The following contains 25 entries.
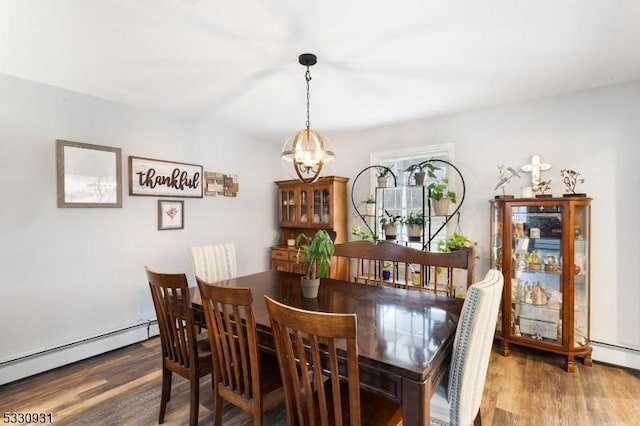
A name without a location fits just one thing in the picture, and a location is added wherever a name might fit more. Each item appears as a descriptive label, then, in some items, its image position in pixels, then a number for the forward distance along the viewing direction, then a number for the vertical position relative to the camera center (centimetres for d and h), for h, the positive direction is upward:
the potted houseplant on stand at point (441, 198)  328 +13
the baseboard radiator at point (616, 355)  263 -124
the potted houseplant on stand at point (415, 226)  346 -18
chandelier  217 +41
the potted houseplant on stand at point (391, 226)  359 -18
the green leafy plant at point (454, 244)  303 -33
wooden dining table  117 -59
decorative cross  292 +39
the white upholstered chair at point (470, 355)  130 -64
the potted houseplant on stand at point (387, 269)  352 -69
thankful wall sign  314 +34
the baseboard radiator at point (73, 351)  246 -125
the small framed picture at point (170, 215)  335 -5
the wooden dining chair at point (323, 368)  110 -63
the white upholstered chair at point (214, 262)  287 -50
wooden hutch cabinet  404 +0
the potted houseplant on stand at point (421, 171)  335 +43
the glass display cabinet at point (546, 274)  266 -57
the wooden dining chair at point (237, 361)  144 -76
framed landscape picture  268 +32
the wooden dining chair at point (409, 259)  227 -39
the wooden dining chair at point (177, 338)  174 -77
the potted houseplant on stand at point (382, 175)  373 +44
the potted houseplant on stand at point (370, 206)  385 +4
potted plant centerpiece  198 -33
